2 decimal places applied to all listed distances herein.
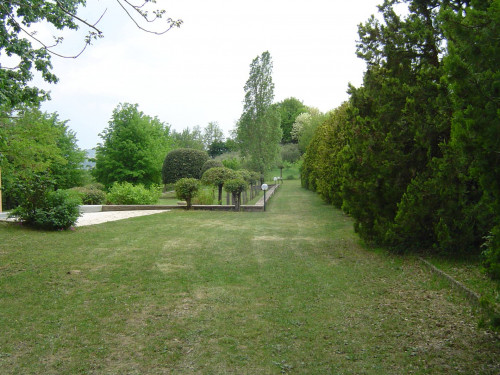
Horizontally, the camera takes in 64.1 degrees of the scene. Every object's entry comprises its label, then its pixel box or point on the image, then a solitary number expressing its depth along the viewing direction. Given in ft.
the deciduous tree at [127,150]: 94.02
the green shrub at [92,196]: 61.36
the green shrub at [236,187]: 51.88
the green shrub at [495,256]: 9.67
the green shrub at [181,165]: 98.94
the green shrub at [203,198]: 58.65
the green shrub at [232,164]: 125.18
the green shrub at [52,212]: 32.65
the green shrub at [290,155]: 185.47
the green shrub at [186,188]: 52.01
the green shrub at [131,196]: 60.49
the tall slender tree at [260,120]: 111.75
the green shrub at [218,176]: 58.85
